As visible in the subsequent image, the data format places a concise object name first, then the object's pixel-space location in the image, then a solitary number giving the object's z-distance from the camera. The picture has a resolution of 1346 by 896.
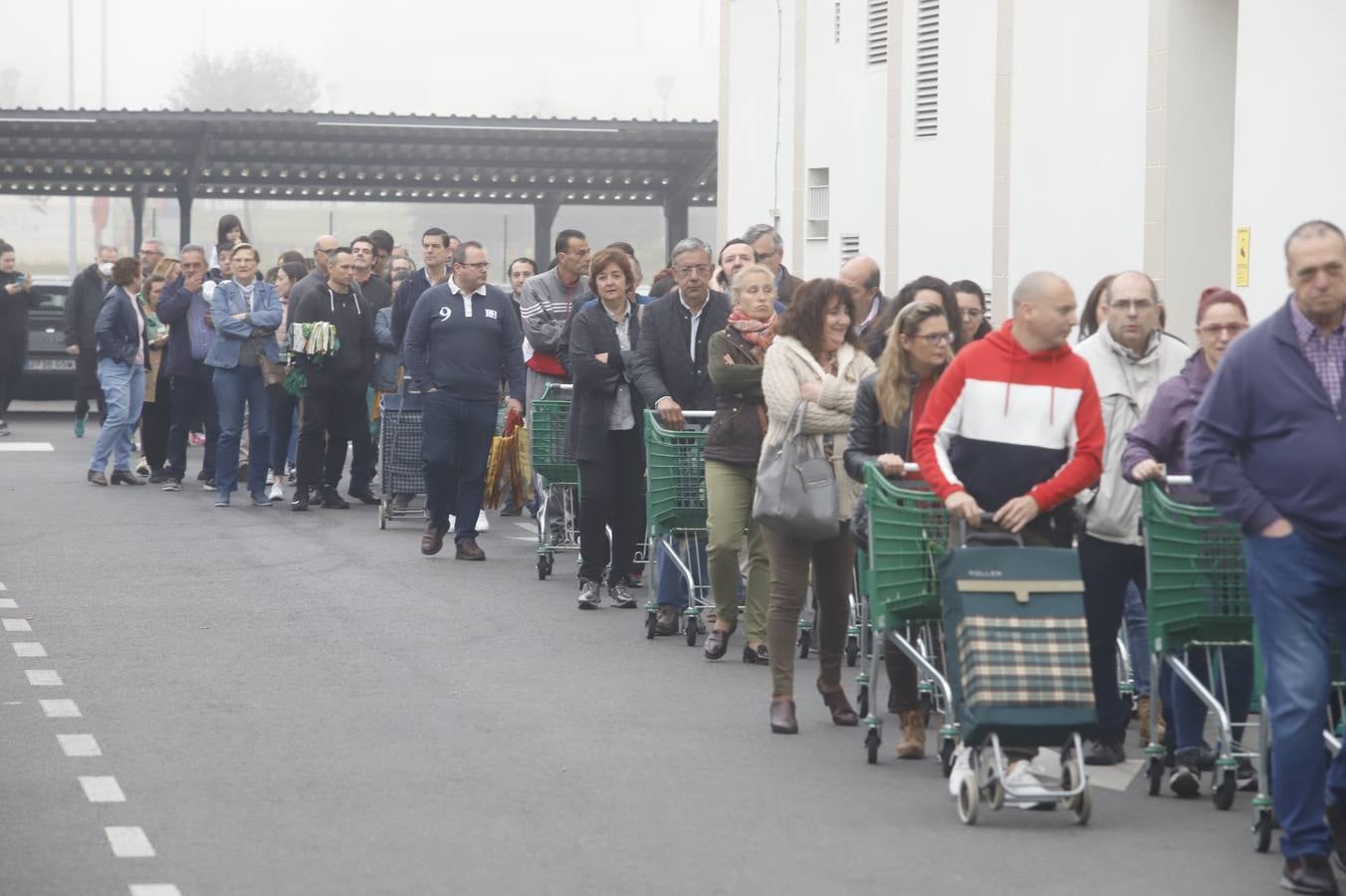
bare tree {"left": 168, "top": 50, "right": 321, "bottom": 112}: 134.38
